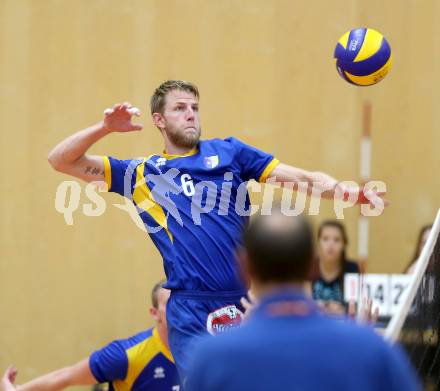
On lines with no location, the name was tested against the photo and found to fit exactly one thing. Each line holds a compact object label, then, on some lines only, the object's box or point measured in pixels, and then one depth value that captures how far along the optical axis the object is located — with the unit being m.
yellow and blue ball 14.38
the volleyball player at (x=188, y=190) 12.89
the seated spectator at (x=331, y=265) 21.08
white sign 20.69
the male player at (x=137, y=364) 16.56
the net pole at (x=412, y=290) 10.98
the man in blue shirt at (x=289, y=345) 5.79
